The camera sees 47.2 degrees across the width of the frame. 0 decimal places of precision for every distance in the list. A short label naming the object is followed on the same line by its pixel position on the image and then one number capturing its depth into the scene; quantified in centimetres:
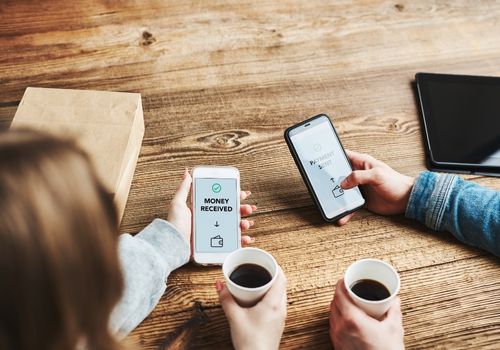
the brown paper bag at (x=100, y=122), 92
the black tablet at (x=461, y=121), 106
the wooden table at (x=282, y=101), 89
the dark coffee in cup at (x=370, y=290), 81
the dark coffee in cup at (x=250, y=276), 81
